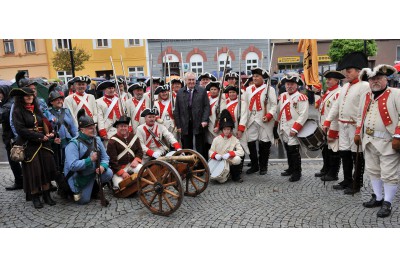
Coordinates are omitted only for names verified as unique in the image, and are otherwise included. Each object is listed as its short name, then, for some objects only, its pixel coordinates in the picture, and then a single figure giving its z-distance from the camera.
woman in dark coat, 4.58
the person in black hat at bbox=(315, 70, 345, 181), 5.34
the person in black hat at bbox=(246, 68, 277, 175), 6.06
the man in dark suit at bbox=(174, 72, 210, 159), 6.05
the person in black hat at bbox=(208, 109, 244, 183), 5.74
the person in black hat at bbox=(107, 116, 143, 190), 5.21
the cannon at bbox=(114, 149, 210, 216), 4.28
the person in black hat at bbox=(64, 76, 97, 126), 5.83
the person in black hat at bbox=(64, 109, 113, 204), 4.66
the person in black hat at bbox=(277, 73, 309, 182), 5.67
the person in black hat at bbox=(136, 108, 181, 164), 5.51
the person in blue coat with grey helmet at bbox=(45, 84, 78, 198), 5.31
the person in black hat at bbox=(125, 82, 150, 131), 6.28
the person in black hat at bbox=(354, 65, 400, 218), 4.11
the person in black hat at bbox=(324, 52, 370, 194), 4.85
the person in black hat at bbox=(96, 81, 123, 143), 5.93
